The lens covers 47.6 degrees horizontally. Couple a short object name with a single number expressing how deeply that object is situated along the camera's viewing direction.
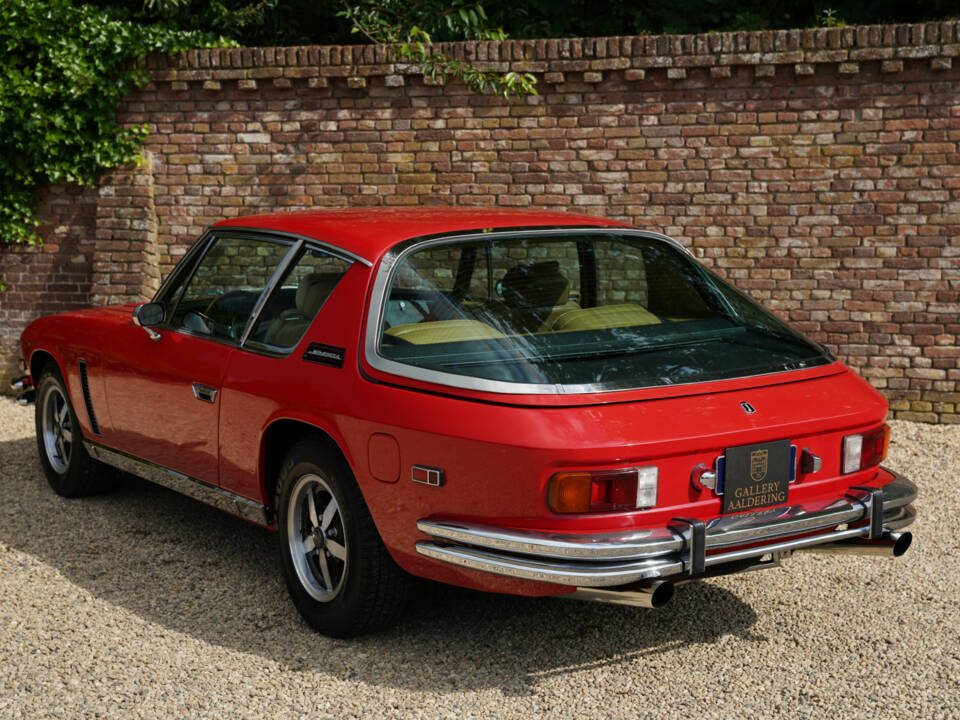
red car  3.37
